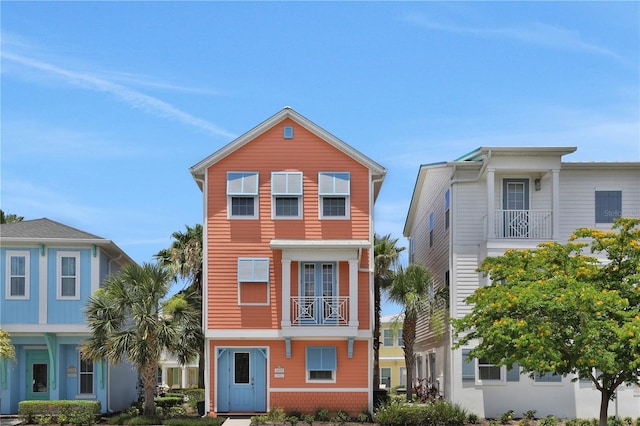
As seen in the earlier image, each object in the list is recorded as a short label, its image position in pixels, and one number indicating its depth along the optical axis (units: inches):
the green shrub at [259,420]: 1107.8
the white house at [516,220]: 1163.3
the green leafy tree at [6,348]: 1118.6
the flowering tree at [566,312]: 895.1
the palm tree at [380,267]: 1393.9
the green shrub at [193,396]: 1516.6
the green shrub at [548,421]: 1107.1
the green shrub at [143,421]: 1114.7
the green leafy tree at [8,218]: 1987.0
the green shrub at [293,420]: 1112.3
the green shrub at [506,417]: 1139.1
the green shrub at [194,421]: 1091.3
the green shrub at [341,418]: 1133.7
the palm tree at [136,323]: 1119.6
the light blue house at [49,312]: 1211.9
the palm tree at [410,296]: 1269.7
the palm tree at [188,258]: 1535.4
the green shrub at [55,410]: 1156.5
